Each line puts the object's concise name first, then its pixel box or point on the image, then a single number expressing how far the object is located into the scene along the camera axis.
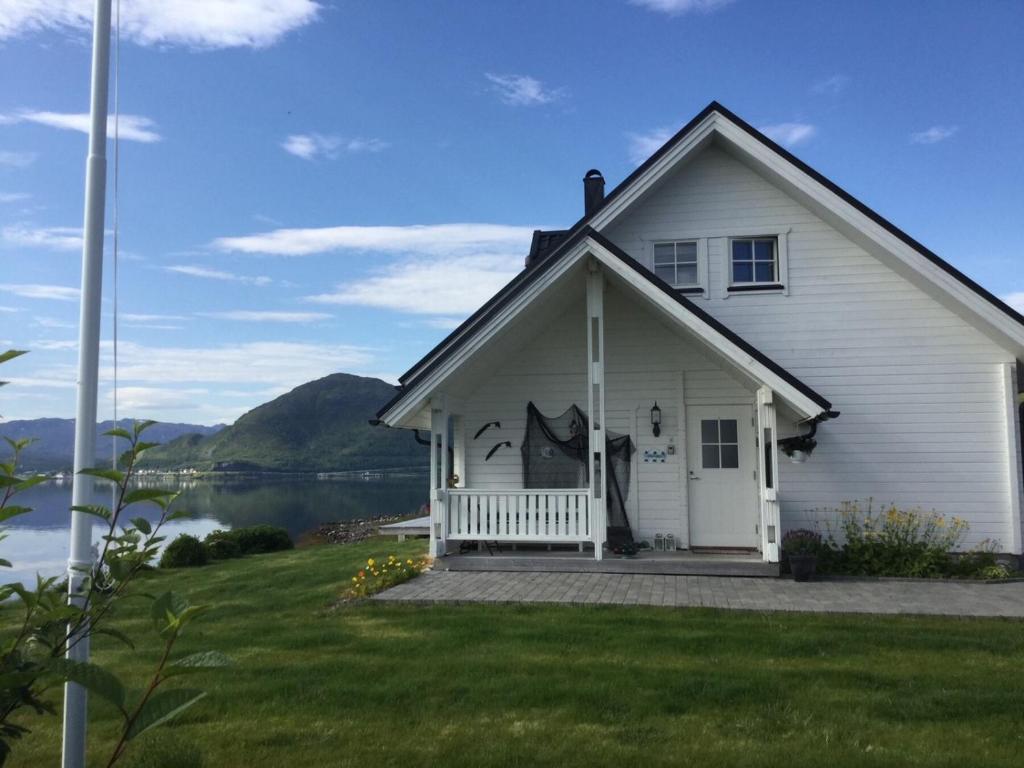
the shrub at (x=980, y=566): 9.42
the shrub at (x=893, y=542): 9.62
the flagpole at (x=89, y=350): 2.97
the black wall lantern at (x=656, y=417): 11.04
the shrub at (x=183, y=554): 13.43
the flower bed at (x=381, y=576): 8.84
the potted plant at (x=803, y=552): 9.24
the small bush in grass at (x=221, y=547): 14.78
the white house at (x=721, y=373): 9.88
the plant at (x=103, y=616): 1.88
